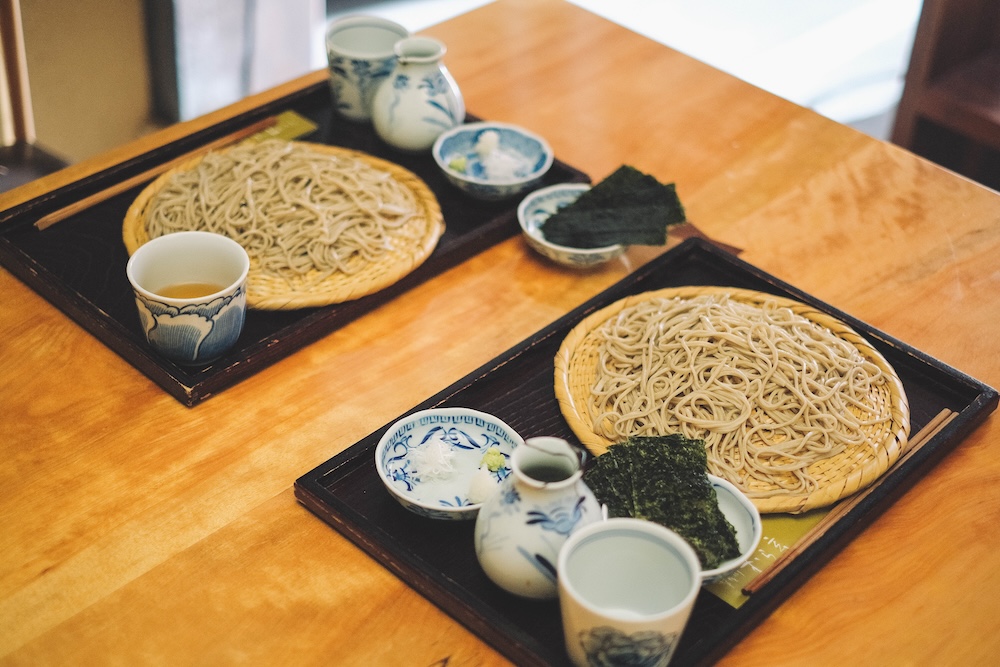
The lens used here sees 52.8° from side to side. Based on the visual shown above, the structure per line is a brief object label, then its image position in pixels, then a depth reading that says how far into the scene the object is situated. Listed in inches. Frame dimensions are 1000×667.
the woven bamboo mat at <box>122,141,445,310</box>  73.5
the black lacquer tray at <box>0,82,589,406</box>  69.1
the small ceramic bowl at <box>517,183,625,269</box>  79.4
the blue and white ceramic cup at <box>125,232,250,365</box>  65.0
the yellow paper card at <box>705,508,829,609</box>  56.4
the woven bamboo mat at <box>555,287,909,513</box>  61.6
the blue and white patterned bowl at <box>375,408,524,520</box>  58.4
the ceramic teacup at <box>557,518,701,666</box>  47.7
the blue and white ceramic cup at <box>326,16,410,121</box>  92.4
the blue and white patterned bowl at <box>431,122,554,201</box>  84.6
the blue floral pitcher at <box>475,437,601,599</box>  51.5
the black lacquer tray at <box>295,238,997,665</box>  53.9
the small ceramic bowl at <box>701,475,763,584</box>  55.6
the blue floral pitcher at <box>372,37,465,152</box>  88.6
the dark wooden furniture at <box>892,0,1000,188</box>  124.6
